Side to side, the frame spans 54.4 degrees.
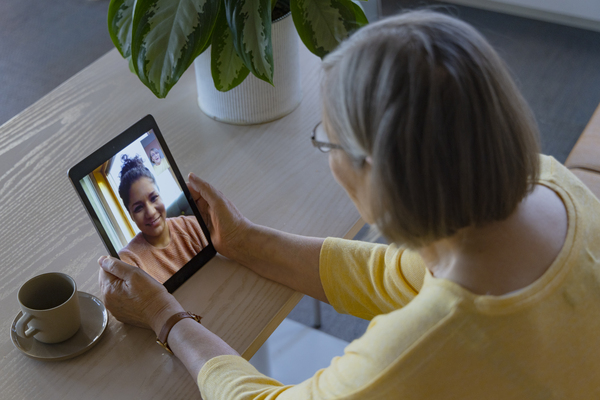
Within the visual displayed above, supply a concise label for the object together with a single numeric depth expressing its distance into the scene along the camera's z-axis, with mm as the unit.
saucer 824
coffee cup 797
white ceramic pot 1179
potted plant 995
